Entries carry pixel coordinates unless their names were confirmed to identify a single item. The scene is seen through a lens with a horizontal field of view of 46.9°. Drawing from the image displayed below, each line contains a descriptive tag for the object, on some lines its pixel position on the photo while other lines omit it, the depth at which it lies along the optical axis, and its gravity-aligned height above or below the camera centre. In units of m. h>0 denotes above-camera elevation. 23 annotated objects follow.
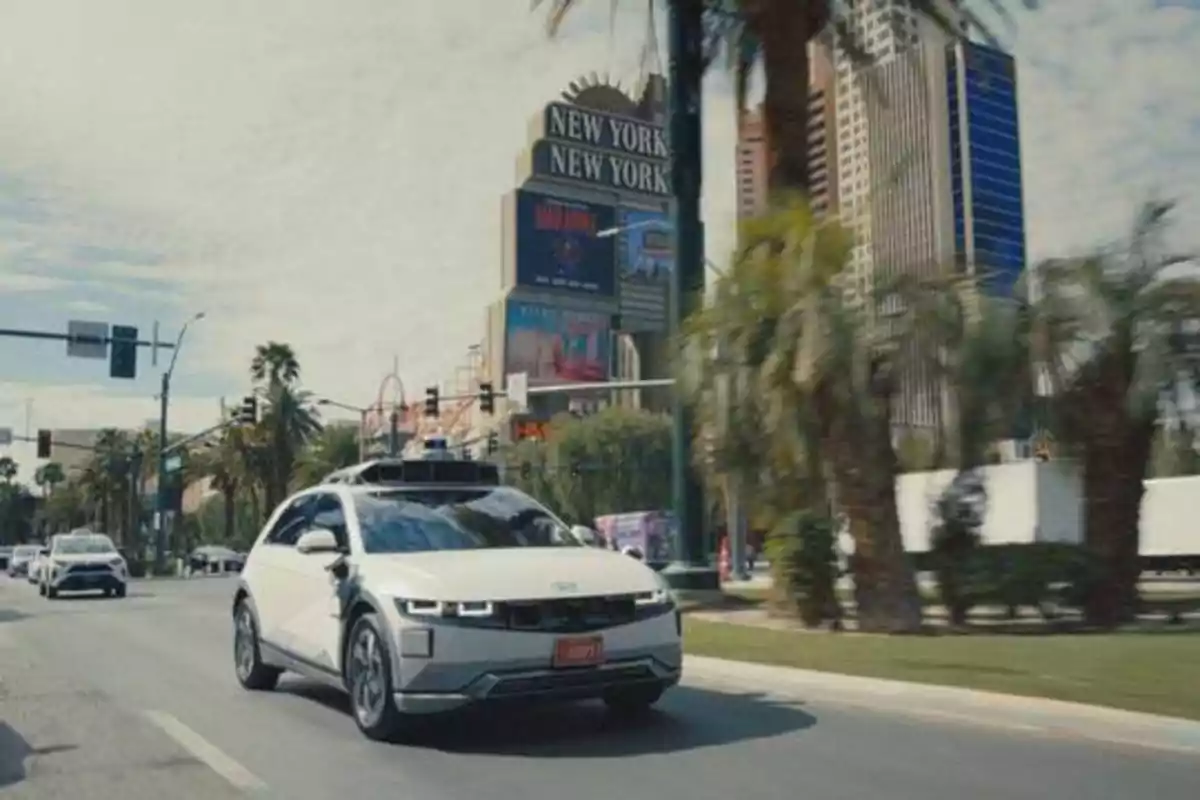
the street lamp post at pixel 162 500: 59.44 +1.93
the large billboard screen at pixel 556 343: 107.38 +15.21
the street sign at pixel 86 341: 36.19 +5.20
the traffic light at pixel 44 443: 53.84 +3.81
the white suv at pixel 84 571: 34.19 -0.75
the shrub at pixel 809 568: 18.58 -0.46
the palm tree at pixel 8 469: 174.00 +9.06
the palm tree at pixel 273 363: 84.38 +10.69
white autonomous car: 8.63 -0.44
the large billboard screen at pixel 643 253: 115.88 +23.88
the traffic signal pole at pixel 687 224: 24.70 +5.68
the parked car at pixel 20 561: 65.60 -0.98
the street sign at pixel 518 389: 42.31 +4.51
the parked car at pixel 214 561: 75.50 -1.19
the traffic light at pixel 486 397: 45.47 +4.59
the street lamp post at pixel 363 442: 86.44 +6.23
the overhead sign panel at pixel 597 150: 112.38 +32.09
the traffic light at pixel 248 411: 50.00 +4.64
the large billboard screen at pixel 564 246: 109.19 +23.23
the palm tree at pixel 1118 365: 19.02 +2.29
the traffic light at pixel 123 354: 36.50 +4.91
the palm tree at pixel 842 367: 18.00 +2.21
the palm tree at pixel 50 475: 165.38 +7.93
